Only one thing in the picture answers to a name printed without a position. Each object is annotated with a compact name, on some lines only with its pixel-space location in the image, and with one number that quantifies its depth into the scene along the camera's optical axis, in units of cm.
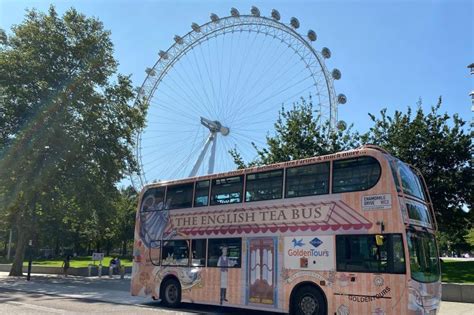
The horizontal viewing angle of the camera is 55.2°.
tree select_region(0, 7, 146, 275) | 2897
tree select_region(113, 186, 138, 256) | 6064
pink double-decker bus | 1058
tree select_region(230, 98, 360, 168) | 2838
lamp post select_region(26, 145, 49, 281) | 2881
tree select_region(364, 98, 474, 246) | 2556
